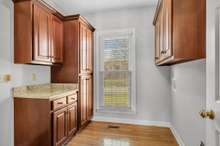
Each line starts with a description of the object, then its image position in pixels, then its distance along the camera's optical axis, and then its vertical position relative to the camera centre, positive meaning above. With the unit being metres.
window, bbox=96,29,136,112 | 3.40 +0.03
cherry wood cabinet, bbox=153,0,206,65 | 1.36 +0.45
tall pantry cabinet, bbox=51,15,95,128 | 2.80 +0.22
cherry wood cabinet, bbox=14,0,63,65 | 2.09 +0.59
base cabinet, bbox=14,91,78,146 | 1.99 -0.71
